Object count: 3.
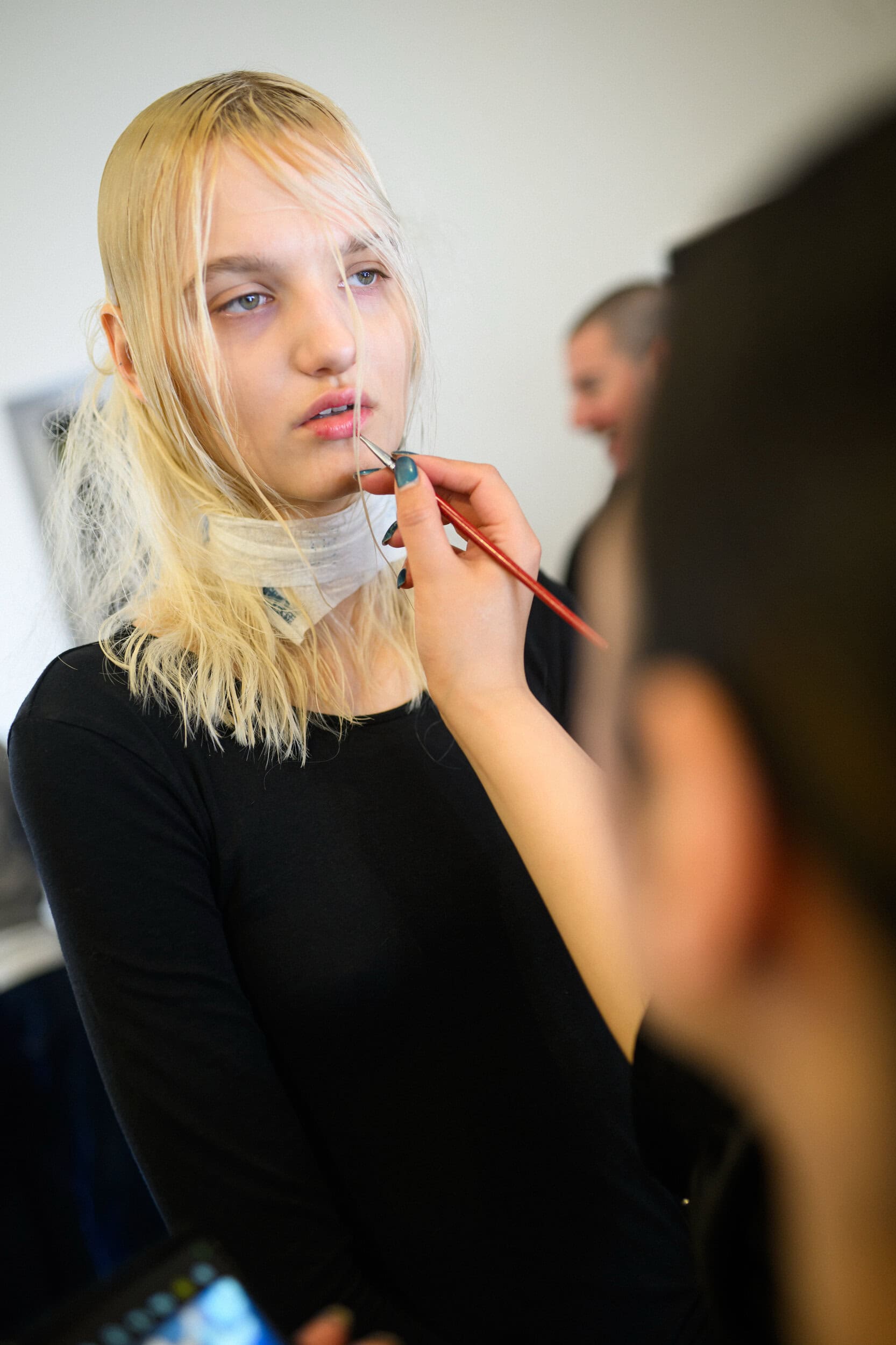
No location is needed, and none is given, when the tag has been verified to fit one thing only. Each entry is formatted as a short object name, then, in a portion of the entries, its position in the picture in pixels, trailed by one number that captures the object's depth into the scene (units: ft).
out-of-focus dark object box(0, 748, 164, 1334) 3.02
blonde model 1.84
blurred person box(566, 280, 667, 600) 3.76
